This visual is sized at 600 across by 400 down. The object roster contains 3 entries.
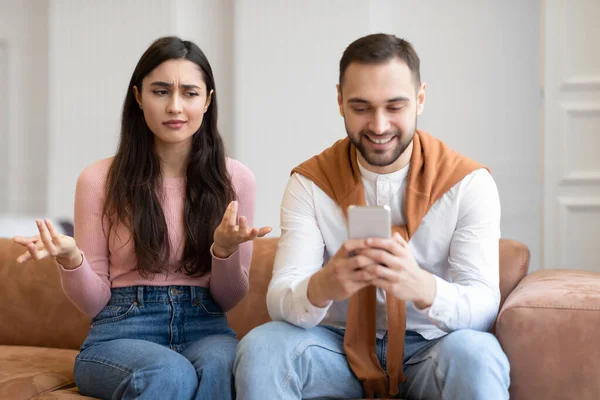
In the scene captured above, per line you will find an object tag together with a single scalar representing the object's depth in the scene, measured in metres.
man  2.40
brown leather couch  2.40
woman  2.66
